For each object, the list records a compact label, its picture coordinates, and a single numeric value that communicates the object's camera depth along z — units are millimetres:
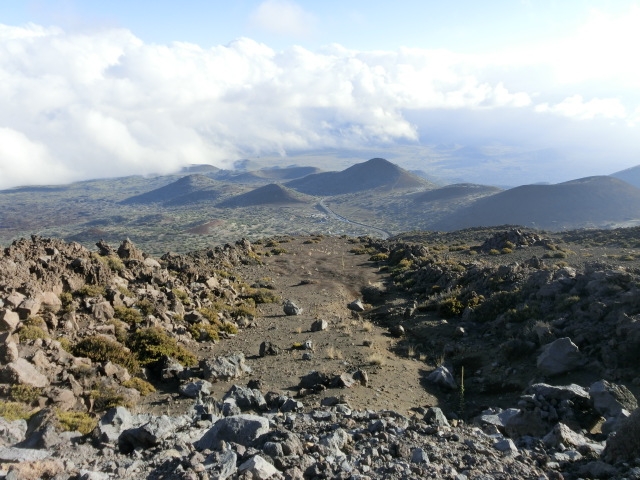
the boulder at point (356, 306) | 21094
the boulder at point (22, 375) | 9523
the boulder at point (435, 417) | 8414
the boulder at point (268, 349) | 14312
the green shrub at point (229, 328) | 16625
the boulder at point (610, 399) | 8469
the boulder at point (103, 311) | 14180
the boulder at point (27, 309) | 12394
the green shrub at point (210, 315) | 16956
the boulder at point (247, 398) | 9797
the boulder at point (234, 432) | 6645
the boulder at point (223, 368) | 11930
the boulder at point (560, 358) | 11430
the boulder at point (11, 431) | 6934
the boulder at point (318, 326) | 17141
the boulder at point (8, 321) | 11141
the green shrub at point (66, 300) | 13873
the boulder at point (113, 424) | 6945
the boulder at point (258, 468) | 5336
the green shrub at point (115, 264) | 18531
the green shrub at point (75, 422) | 8039
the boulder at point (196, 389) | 10812
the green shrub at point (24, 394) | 9141
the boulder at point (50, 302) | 13484
